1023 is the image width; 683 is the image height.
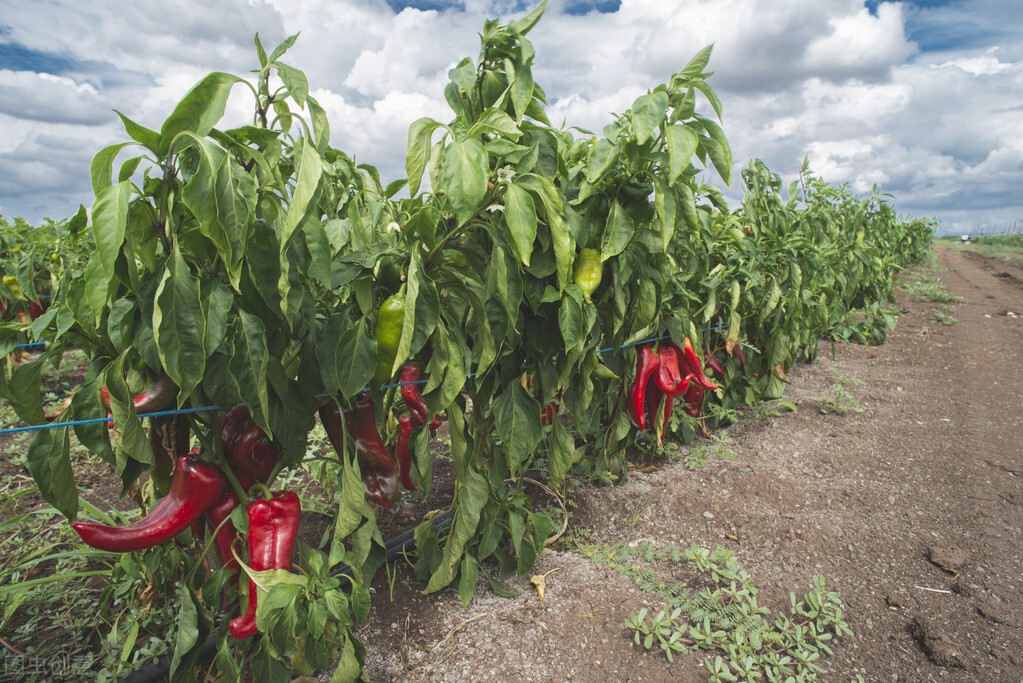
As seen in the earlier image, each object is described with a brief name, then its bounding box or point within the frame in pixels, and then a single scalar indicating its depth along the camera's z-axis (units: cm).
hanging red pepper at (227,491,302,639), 141
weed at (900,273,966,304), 916
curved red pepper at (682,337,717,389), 281
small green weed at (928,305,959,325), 744
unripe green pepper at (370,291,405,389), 139
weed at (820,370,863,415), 405
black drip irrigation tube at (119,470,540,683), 170
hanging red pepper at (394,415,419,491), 218
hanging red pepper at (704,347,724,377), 333
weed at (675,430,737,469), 317
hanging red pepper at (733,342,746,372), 360
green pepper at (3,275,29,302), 489
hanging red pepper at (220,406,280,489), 147
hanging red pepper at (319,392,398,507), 162
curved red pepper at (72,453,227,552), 141
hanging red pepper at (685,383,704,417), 327
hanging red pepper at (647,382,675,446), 286
